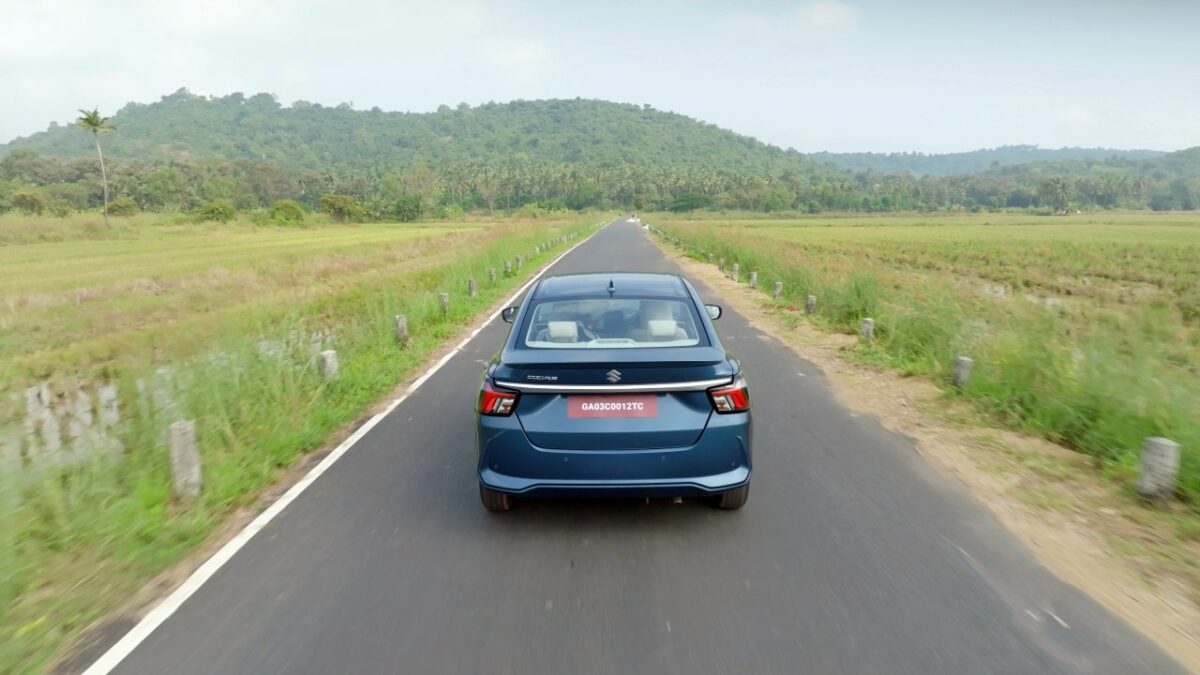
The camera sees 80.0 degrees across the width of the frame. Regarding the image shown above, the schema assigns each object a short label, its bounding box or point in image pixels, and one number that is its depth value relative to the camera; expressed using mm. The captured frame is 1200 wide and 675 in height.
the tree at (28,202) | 60781
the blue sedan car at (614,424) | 4137
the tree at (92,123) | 64438
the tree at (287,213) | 70481
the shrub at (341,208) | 85125
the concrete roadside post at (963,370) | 8078
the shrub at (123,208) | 69625
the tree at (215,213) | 63844
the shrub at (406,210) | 99500
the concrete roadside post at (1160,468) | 4914
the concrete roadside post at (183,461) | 5105
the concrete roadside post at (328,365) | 8502
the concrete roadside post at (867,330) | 11203
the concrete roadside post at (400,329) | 11938
